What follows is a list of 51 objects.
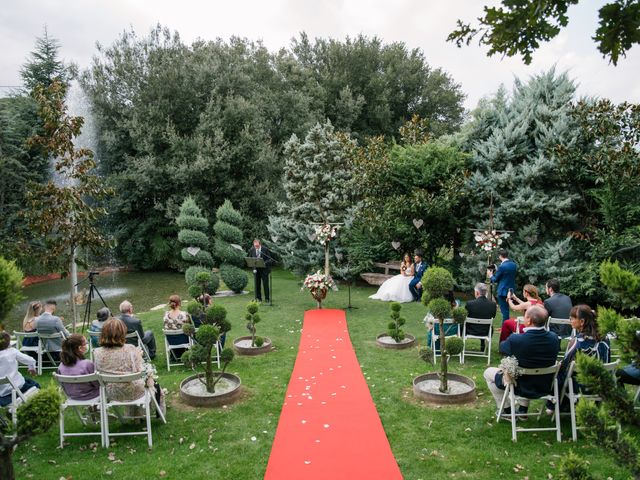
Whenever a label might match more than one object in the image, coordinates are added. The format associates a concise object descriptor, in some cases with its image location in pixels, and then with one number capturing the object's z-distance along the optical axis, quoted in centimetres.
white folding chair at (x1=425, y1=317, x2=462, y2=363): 852
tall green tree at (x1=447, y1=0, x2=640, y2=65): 240
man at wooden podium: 1538
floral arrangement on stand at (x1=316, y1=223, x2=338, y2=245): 1520
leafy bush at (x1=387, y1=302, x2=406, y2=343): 965
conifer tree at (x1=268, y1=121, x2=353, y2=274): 1862
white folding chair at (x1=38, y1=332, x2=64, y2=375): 834
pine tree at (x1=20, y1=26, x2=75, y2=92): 2625
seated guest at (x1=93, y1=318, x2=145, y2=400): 592
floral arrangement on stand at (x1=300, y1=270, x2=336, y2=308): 1343
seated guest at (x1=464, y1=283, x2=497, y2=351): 863
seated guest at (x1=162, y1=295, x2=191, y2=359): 870
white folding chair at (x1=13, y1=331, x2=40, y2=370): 836
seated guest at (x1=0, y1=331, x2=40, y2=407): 602
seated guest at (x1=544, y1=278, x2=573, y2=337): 830
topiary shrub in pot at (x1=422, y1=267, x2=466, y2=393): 670
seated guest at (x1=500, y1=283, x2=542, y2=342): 823
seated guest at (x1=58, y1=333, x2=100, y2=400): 586
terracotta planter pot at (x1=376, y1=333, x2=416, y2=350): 981
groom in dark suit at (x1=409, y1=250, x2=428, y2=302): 1443
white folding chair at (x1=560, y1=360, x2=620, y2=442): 555
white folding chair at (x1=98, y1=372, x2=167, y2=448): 563
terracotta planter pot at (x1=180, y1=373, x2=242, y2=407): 693
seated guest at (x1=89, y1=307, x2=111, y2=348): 790
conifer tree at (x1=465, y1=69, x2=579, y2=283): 1450
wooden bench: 1825
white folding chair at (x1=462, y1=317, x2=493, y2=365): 849
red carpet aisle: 509
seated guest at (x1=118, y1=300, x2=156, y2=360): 812
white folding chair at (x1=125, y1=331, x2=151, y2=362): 787
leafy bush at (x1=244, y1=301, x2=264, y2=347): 938
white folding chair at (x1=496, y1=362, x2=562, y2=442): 558
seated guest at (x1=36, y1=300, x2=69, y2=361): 828
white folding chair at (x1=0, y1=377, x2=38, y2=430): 586
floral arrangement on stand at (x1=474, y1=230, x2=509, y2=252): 1310
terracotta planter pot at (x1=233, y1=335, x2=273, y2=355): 963
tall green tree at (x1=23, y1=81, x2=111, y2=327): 1101
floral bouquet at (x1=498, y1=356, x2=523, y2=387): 556
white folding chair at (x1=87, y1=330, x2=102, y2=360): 801
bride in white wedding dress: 1516
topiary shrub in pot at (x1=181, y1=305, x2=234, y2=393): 666
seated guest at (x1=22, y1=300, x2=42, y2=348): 863
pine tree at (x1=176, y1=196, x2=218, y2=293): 1723
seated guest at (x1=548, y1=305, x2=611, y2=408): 584
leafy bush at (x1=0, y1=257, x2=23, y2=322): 329
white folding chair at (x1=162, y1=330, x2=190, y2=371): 866
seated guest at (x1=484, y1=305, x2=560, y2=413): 561
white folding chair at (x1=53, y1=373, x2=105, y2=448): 564
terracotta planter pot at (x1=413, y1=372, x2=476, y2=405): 680
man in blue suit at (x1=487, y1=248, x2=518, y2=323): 1037
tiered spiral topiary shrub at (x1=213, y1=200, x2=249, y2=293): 1712
